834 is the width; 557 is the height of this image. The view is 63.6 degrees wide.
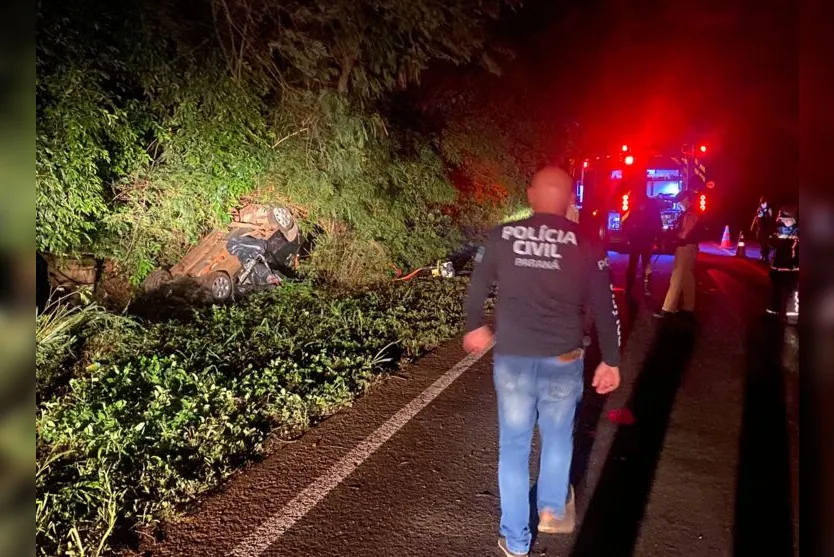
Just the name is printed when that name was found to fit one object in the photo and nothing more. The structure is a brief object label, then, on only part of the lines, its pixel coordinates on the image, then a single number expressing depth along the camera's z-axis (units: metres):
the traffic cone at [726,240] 22.31
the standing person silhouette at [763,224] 13.73
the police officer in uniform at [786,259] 9.13
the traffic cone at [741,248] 18.58
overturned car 10.08
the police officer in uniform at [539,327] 3.31
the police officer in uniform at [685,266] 9.41
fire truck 18.03
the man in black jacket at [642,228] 10.68
